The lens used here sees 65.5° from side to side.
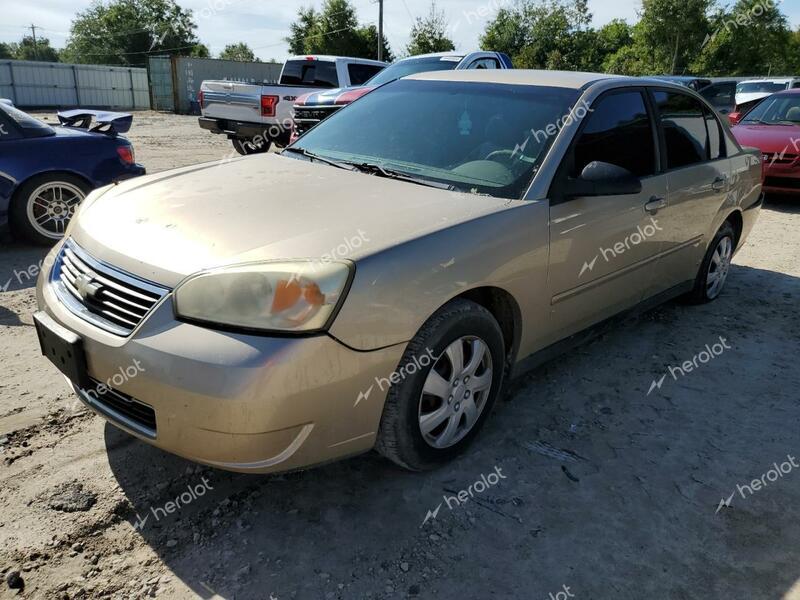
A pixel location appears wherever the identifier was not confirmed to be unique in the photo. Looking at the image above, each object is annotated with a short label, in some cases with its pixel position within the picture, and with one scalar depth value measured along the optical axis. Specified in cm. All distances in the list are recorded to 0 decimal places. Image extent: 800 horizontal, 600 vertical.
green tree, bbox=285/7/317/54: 5014
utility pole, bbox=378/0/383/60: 3312
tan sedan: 206
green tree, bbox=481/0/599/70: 4208
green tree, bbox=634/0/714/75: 3356
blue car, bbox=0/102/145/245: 548
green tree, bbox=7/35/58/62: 9169
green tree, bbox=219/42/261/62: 7562
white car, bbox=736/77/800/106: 1619
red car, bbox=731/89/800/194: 849
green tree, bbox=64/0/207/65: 6438
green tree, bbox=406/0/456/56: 3547
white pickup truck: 1156
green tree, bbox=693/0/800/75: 3434
